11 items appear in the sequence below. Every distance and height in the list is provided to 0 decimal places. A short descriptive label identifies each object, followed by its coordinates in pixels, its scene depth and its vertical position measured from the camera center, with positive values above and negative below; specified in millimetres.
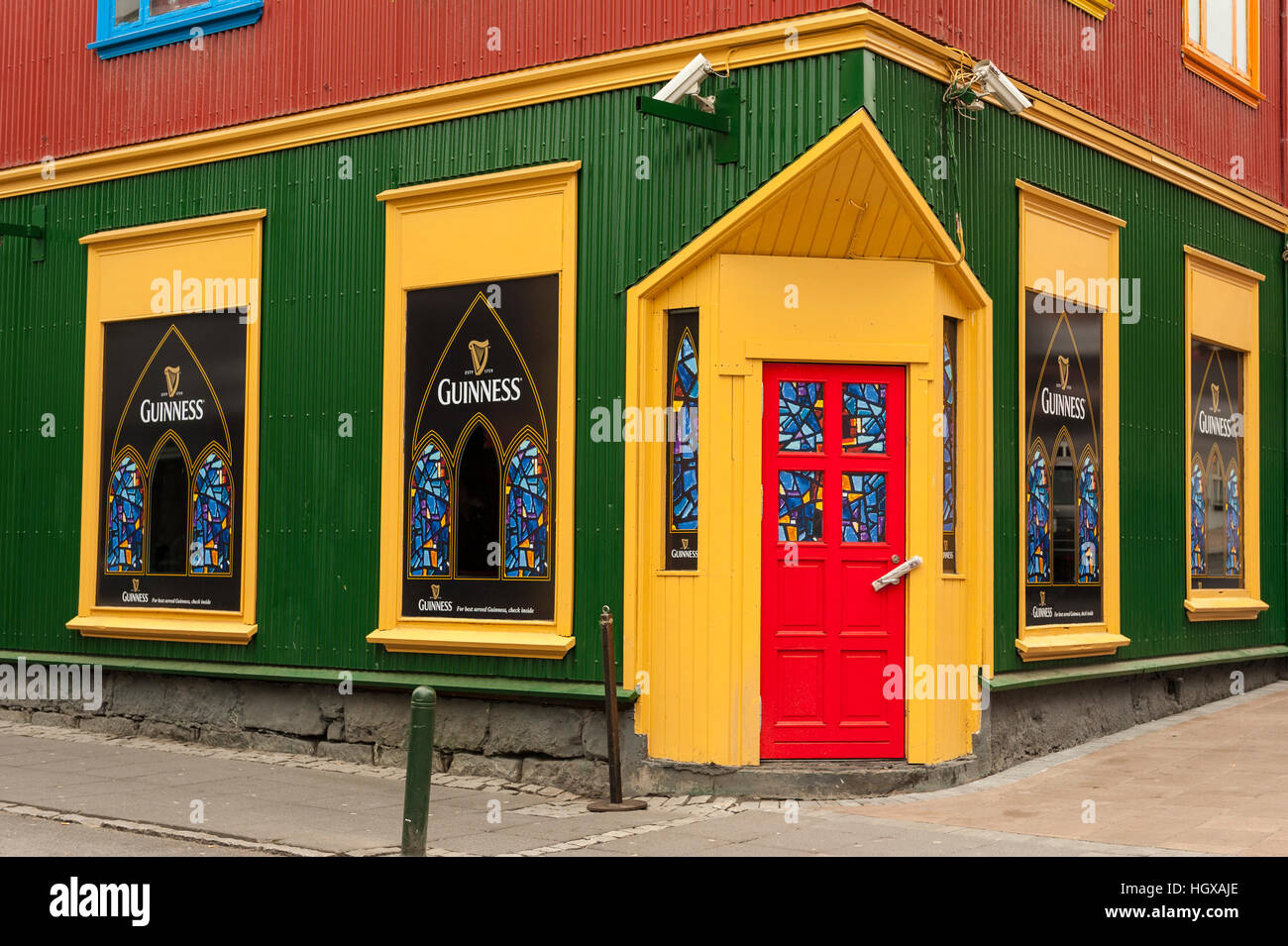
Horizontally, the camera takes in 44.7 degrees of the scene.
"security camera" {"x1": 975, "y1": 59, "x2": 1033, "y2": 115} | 10633 +3126
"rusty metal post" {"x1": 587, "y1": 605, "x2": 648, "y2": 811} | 10047 -1282
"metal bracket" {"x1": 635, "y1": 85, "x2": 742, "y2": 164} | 10469 +2825
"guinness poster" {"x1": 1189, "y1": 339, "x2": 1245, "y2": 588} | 14461 +787
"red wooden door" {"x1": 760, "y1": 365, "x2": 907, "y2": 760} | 10430 -70
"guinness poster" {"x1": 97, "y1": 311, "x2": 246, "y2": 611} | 12969 +685
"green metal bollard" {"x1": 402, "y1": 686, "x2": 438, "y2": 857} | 7684 -1113
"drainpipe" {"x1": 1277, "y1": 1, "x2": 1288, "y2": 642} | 16141 +4532
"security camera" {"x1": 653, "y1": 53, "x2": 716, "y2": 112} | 10180 +3024
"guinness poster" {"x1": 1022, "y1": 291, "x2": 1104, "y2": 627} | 12023 +682
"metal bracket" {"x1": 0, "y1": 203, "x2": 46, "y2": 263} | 14219 +2818
